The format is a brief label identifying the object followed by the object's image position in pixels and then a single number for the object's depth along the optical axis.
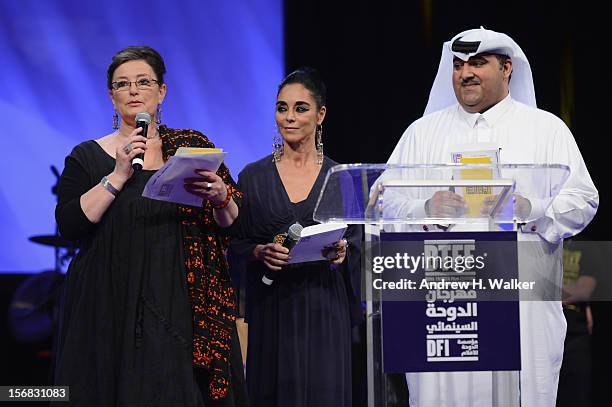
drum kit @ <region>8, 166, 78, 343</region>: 11.54
